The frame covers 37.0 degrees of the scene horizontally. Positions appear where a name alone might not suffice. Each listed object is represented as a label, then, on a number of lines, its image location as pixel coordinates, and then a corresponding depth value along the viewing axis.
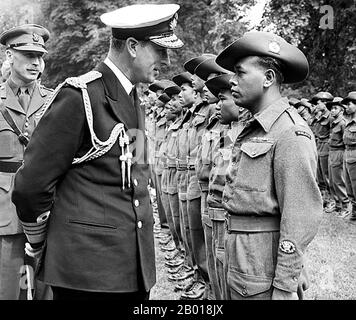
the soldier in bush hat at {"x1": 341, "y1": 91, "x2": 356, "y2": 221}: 10.96
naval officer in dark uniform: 2.46
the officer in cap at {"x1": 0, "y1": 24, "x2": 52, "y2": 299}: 4.12
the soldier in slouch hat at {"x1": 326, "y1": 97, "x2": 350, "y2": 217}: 12.34
